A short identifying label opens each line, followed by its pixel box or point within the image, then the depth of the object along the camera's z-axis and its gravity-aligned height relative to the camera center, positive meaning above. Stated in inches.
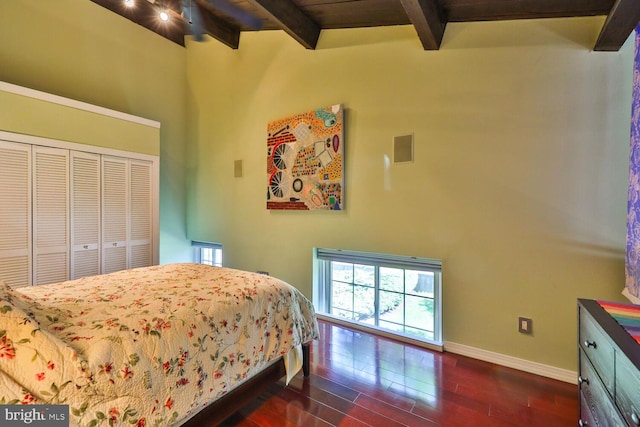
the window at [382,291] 101.5 -30.1
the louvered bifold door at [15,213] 94.7 +0.4
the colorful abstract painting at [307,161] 110.3 +21.5
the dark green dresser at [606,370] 33.2 -21.3
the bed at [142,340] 37.9 -20.8
